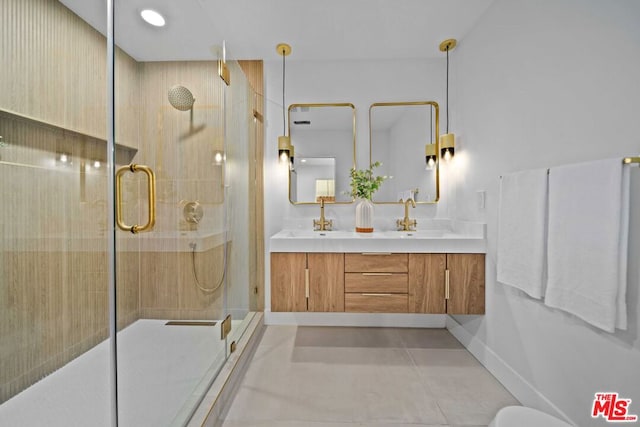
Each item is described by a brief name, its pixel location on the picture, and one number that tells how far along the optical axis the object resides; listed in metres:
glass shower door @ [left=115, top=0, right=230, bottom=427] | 1.03
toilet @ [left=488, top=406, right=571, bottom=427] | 0.94
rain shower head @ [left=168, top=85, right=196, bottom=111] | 1.27
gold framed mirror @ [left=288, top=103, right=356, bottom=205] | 2.53
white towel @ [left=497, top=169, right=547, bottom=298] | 1.37
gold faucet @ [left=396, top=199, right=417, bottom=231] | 2.46
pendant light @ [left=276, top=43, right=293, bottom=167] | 2.40
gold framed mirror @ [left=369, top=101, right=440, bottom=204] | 2.49
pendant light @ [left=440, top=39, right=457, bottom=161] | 2.29
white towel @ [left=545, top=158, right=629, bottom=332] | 1.02
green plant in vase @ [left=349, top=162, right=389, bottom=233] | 2.33
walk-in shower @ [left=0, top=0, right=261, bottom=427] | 0.91
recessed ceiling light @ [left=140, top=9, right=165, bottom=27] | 1.14
